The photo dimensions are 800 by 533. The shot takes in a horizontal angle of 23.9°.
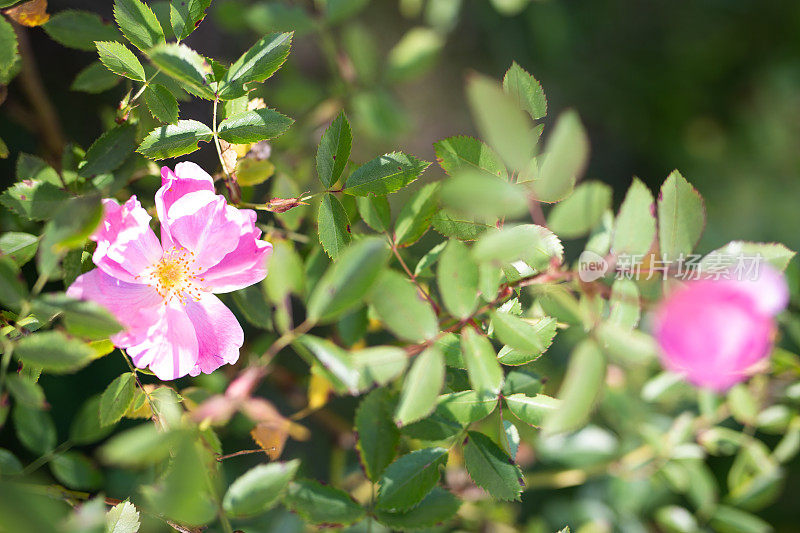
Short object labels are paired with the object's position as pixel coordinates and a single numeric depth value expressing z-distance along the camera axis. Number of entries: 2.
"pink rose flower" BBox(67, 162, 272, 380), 0.57
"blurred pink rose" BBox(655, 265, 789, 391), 0.51
